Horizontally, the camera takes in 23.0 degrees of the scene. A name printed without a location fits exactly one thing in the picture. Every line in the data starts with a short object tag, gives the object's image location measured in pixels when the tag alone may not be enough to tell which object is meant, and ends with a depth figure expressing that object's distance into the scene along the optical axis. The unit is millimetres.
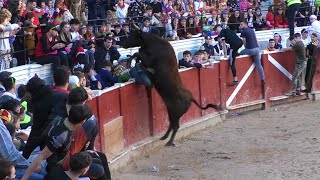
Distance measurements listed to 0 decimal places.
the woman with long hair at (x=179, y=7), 19859
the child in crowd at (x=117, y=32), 15966
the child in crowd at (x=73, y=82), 9653
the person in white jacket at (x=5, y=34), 11971
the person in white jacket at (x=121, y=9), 17875
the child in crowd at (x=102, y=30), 15219
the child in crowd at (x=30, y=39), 12797
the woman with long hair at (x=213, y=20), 19812
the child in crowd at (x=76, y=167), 6523
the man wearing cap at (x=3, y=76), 9616
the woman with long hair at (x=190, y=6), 20203
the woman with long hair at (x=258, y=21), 20578
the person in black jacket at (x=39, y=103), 7922
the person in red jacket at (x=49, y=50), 12320
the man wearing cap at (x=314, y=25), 19453
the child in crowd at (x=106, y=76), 12773
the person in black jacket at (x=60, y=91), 7824
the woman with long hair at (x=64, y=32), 12960
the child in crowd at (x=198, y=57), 15617
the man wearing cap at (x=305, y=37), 18984
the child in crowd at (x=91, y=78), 12109
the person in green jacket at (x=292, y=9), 19469
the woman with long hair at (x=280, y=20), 20875
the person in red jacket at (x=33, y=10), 13928
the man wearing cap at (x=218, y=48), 17309
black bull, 12469
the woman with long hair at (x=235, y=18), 19719
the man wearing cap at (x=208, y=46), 17109
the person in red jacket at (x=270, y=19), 20747
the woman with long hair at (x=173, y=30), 17544
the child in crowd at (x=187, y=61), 15273
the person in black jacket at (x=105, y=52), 13577
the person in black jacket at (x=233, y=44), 16484
